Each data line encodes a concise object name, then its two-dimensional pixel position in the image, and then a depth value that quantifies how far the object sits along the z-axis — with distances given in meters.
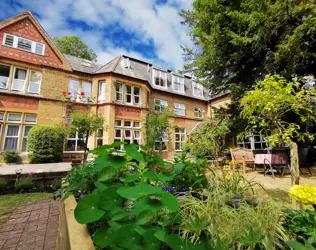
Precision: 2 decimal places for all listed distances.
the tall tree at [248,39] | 6.46
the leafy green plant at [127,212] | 0.85
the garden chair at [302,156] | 9.27
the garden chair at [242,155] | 7.99
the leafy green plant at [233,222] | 0.89
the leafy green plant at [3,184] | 4.97
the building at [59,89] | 10.52
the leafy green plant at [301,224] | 0.95
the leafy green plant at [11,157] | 9.46
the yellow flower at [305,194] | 1.17
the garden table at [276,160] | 6.29
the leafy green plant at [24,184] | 5.08
